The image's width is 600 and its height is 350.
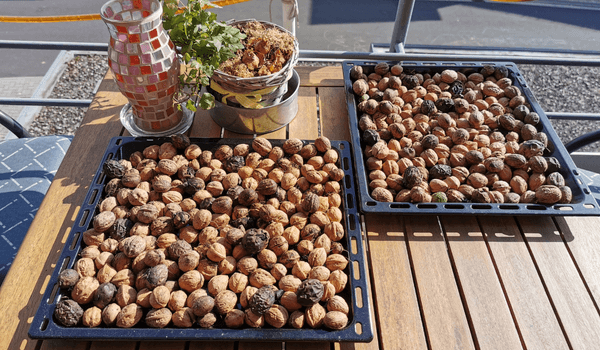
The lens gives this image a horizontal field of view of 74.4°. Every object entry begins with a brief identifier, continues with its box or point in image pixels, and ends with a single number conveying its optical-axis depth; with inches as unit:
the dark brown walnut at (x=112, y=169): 49.9
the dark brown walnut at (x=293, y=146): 54.2
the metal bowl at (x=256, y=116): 56.9
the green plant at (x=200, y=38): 50.4
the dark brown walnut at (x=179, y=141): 53.9
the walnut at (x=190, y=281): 40.6
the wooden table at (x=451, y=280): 39.6
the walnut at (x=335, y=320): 37.5
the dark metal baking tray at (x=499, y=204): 48.1
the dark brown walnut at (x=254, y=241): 42.6
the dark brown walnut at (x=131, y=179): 49.6
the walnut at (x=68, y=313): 37.2
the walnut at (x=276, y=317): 37.8
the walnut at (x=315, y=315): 38.2
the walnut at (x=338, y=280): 40.9
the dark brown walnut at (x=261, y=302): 37.9
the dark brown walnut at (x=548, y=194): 49.4
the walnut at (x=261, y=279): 41.3
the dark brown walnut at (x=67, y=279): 39.5
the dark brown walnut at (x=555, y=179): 52.0
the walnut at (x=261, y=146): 54.3
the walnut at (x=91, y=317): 37.8
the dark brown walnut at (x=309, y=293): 38.5
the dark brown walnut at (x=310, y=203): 47.3
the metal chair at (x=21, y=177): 59.3
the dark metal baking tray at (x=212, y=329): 36.9
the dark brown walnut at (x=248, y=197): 47.8
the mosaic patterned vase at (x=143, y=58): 48.2
